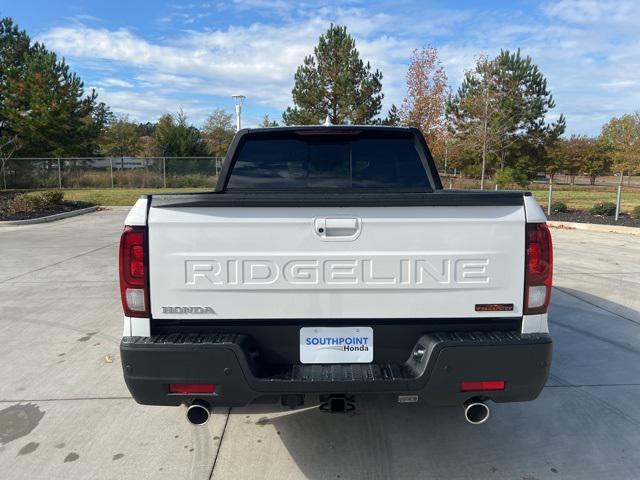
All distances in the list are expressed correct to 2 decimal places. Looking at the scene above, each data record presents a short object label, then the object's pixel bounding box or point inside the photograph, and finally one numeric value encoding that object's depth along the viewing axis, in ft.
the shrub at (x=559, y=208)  55.26
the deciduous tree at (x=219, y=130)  193.98
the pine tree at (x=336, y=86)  102.06
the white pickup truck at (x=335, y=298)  7.96
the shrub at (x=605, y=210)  50.85
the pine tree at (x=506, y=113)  76.18
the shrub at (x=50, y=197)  57.26
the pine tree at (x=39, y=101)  98.89
